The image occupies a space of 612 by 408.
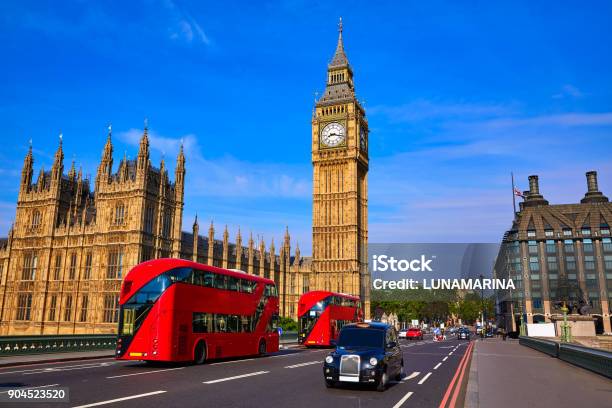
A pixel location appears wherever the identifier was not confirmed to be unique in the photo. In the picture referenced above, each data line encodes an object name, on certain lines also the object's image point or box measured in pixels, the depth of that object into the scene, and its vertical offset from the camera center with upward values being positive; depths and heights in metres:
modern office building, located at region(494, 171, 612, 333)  108.38 +10.70
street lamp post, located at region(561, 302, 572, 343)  34.53 -1.86
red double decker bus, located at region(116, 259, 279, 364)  19.25 -0.47
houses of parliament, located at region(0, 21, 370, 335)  54.12 +7.21
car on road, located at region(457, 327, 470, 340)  65.00 -3.79
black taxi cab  13.80 -1.52
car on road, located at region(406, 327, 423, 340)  64.59 -3.83
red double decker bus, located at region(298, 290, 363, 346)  35.97 -1.05
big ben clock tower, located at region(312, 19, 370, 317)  86.06 +20.17
